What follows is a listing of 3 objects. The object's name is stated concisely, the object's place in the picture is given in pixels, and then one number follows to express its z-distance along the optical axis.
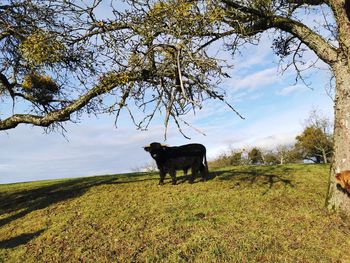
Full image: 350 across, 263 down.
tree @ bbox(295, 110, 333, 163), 52.56
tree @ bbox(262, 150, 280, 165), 57.31
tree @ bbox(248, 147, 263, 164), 55.94
